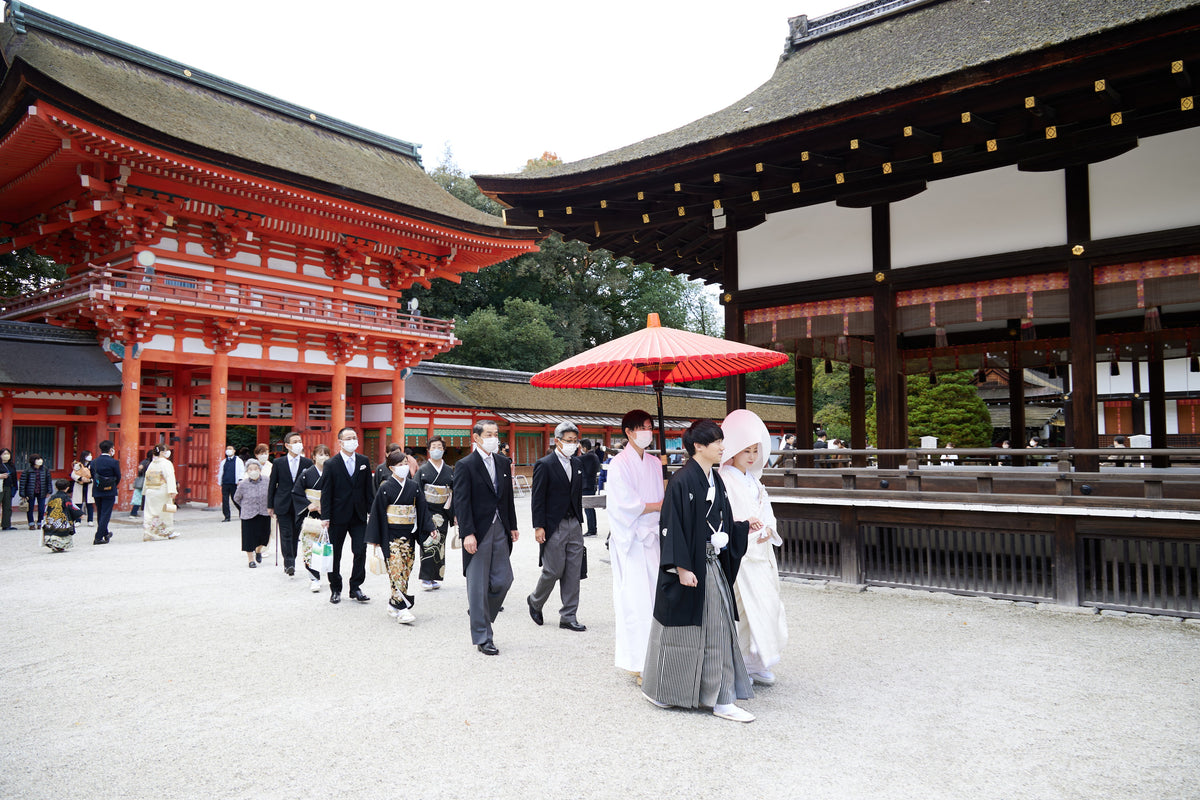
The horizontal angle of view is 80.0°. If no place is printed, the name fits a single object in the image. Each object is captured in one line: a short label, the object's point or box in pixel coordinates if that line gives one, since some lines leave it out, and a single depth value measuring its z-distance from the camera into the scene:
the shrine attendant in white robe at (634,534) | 4.48
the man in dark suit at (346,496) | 6.55
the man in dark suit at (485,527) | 5.08
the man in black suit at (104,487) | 10.67
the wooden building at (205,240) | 13.64
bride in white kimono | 4.27
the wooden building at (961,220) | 5.62
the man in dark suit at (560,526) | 5.80
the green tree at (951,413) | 20.44
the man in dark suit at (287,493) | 7.82
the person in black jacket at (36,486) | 12.48
